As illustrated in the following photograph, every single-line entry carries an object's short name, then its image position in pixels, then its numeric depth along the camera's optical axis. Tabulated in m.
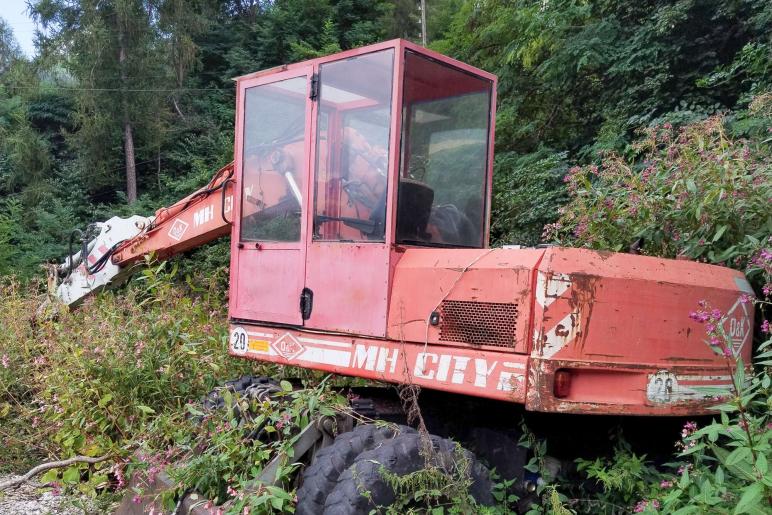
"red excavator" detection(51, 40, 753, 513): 2.83
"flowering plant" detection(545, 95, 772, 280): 4.00
